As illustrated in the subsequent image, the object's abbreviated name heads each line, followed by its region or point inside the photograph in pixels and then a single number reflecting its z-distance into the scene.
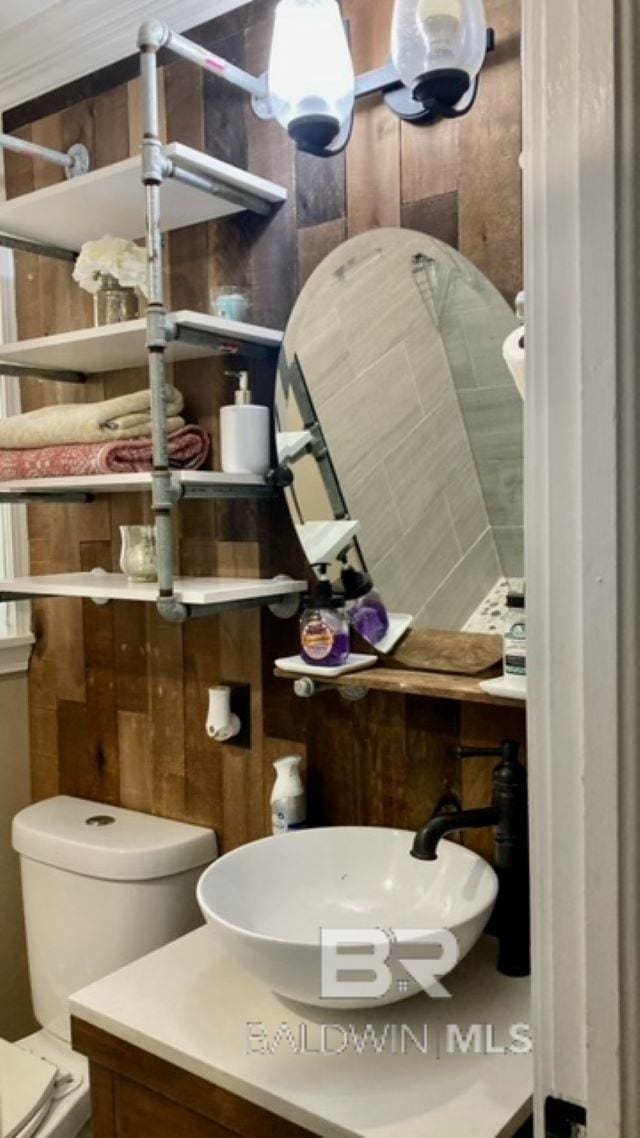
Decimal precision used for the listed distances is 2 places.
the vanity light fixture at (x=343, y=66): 1.22
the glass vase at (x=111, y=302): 1.65
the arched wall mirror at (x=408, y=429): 1.34
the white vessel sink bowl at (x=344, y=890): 1.13
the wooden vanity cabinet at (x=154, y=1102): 1.06
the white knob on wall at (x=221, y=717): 1.63
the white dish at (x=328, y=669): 1.39
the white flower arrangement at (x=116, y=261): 1.60
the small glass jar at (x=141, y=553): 1.60
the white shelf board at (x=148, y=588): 1.41
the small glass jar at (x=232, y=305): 1.54
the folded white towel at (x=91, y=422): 1.54
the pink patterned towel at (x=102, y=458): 1.52
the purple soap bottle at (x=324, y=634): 1.41
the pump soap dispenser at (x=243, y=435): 1.53
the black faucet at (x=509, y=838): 1.21
